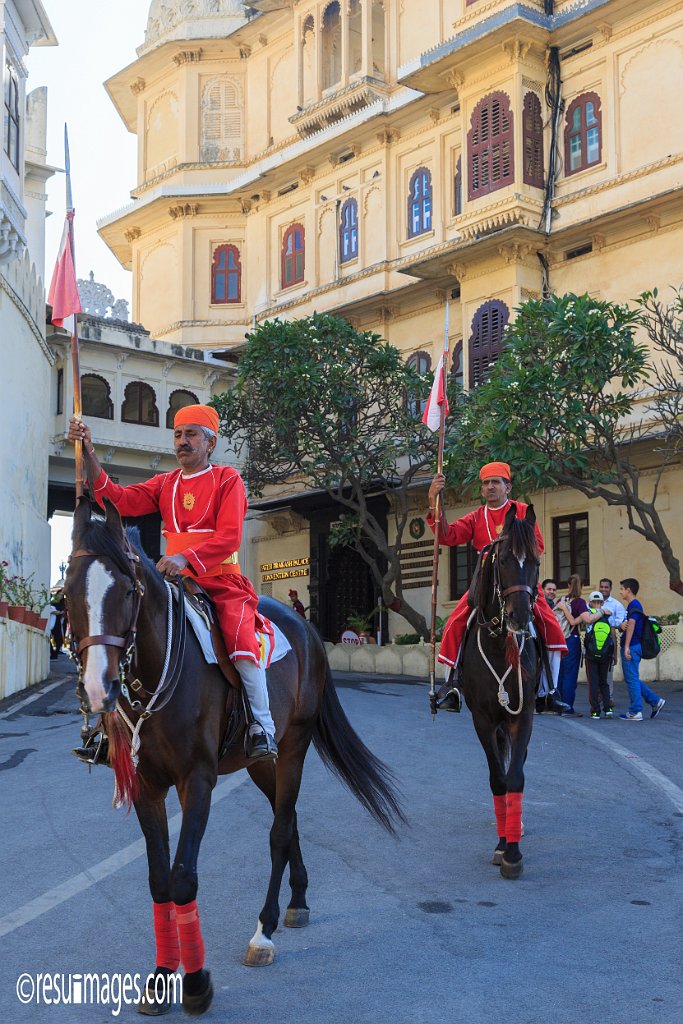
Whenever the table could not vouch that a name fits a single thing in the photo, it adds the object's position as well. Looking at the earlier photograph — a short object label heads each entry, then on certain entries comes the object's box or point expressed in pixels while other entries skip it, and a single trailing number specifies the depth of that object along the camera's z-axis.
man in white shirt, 18.48
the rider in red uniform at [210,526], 6.03
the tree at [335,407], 31.36
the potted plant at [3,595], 20.22
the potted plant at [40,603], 25.02
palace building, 31.42
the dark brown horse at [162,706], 4.93
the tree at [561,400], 24.69
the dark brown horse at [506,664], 8.19
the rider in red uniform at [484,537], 9.13
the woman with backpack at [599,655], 17.95
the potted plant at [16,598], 21.72
